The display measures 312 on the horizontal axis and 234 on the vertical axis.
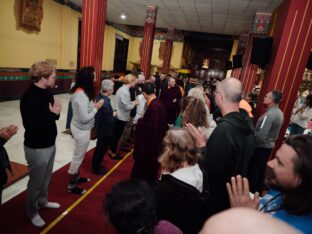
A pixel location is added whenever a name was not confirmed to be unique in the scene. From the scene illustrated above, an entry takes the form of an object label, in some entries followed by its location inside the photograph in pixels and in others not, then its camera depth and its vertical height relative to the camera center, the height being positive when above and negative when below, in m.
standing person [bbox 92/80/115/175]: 3.33 -1.00
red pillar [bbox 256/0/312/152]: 3.85 +0.49
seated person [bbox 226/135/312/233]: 0.95 -0.46
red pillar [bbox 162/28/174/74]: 13.34 +1.11
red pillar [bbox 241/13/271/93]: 8.01 +1.17
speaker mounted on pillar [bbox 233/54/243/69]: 8.13 +0.43
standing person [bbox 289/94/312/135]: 4.90 -0.77
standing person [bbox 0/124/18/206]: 1.72 -0.86
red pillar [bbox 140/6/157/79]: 9.15 +0.93
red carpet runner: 2.33 -1.91
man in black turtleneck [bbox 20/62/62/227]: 2.03 -0.78
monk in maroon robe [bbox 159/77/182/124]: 5.62 -0.90
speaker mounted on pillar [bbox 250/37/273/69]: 4.49 +0.53
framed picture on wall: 7.32 +1.02
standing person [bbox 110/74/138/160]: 4.05 -0.93
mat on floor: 3.01 -1.86
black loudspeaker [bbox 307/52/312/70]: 4.37 +0.37
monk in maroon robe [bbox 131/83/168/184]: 2.84 -0.97
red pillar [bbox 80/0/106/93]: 4.98 +0.50
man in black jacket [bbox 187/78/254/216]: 1.71 -0.57
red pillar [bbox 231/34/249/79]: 12.18 +1.55
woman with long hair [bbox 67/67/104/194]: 2.69 -0.77
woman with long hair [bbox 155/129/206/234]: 1.33 -0.75
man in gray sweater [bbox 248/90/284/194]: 3.31 -0.90
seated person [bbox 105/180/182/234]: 0.91 -0.62
